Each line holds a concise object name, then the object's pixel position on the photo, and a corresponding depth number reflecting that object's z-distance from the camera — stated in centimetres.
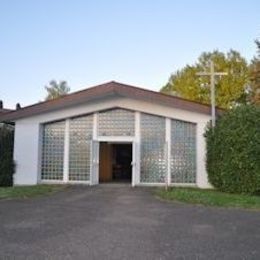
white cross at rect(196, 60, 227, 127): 1248
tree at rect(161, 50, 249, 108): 2849
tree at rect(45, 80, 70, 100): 4215
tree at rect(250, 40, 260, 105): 2567
